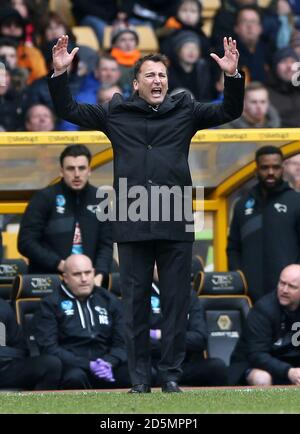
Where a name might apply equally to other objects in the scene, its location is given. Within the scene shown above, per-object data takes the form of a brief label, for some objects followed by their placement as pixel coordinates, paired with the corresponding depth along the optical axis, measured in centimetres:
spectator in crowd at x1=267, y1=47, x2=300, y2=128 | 1555
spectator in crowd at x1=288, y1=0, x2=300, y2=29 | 1855
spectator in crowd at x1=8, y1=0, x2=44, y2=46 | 1622
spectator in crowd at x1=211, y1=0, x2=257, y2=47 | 1709
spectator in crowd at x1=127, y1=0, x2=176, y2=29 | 1789
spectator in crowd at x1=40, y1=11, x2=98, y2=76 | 1594
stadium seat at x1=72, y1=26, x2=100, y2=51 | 1709
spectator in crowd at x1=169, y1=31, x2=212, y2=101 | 1584
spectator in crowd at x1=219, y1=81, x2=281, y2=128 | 1413
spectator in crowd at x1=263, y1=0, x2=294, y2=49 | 1753
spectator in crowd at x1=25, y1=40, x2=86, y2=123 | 1426
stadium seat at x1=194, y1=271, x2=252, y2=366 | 1225
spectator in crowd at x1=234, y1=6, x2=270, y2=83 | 1678
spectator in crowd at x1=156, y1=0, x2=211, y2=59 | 1666
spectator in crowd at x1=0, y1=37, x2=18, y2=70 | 1483
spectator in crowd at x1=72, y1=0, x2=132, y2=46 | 1767
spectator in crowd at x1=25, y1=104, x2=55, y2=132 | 1378
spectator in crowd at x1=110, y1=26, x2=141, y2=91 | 1602
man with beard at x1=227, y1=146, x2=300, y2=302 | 1225
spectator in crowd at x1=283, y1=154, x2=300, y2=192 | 1321
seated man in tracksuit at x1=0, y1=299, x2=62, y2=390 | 1103
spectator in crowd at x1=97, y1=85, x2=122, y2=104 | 1449
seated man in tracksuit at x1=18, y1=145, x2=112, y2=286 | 1195
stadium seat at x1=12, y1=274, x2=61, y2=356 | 1184
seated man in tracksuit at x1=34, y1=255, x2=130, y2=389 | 1123
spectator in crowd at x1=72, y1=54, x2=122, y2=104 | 1519
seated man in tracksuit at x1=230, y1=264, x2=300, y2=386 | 1126
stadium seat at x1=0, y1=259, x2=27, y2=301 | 1219
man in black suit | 894
